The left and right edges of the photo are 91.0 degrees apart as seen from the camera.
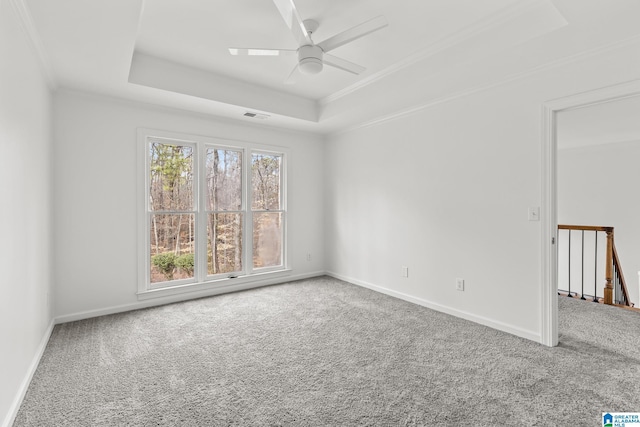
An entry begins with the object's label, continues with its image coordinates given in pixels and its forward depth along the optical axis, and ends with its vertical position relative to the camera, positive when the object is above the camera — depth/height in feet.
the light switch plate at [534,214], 9.15 -0.11
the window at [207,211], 12.75 -0.01
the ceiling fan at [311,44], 6.80 +4.10
